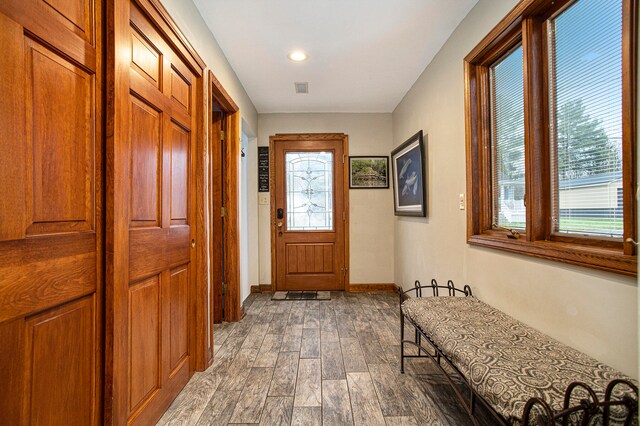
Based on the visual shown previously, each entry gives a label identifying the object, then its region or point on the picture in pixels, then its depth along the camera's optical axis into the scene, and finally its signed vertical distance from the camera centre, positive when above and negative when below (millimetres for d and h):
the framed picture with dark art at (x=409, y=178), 3031 +393
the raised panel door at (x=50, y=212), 839 +12
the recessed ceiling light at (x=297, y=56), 2668 +1405
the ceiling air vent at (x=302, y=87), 3322 +1403
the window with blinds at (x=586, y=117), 1243 +423
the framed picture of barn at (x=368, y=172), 4238 +573
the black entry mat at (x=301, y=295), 3899 -1060
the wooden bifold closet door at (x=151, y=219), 1249 -21
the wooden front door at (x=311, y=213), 4234 +12
